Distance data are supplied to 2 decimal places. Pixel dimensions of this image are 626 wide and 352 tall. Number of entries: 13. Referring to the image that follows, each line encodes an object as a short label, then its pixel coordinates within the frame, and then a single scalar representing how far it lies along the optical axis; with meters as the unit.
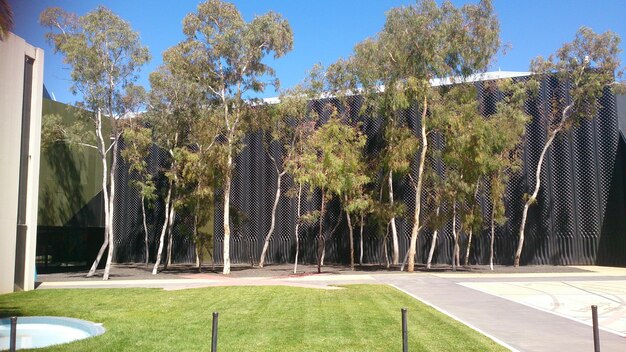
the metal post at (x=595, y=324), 7.56
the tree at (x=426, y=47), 27.42
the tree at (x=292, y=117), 31.02
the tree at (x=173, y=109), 27.91
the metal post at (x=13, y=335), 7.34
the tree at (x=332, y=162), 25.61
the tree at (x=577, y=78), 28.31
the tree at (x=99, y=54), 25.38
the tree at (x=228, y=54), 28.20
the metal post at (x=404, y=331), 7.07
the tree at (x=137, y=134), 27.33
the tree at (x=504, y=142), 27.72
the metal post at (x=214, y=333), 6.96
